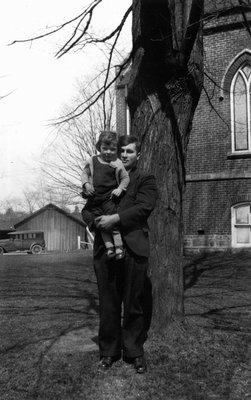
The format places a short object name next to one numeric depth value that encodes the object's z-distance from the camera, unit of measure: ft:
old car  126.93
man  12.76
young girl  12.60
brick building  47.34
